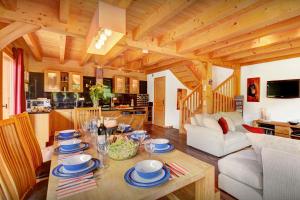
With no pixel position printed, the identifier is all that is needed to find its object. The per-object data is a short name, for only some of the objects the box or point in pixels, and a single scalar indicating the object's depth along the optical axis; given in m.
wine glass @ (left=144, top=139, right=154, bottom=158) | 1.27
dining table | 0.82
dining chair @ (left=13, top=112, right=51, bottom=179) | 1.60
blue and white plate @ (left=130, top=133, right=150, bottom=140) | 1.74
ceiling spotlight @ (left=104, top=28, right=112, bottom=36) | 1.88
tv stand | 3.80
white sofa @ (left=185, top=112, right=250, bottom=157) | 3.10
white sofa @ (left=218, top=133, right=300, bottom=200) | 1.29
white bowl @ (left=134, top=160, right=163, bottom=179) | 0.94
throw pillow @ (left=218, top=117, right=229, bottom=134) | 3.30
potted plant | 2.84
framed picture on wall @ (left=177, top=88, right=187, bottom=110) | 6.05
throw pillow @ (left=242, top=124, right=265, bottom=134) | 3.54
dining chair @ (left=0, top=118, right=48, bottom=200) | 0.98
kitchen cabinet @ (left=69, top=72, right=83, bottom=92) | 5.25
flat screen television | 4.03
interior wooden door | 6.60
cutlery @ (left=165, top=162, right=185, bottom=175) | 1.05
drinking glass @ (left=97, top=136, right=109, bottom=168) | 1.19
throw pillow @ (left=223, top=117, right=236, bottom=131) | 3.65
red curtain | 3.51
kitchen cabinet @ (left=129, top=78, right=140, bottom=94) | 6.60
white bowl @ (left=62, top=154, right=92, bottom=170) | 1.04
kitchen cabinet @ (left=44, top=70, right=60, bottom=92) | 4.90
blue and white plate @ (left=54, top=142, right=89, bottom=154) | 1.41
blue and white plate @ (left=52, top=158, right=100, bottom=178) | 1.00
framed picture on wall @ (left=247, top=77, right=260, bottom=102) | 4.88
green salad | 1.23
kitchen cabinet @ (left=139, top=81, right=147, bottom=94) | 7.15
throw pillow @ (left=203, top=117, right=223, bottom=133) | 3.17
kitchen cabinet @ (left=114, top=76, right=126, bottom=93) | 6.21
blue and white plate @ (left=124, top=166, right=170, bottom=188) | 0.90
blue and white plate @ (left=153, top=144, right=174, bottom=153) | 1.41
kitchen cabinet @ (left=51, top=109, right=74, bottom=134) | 4.39
